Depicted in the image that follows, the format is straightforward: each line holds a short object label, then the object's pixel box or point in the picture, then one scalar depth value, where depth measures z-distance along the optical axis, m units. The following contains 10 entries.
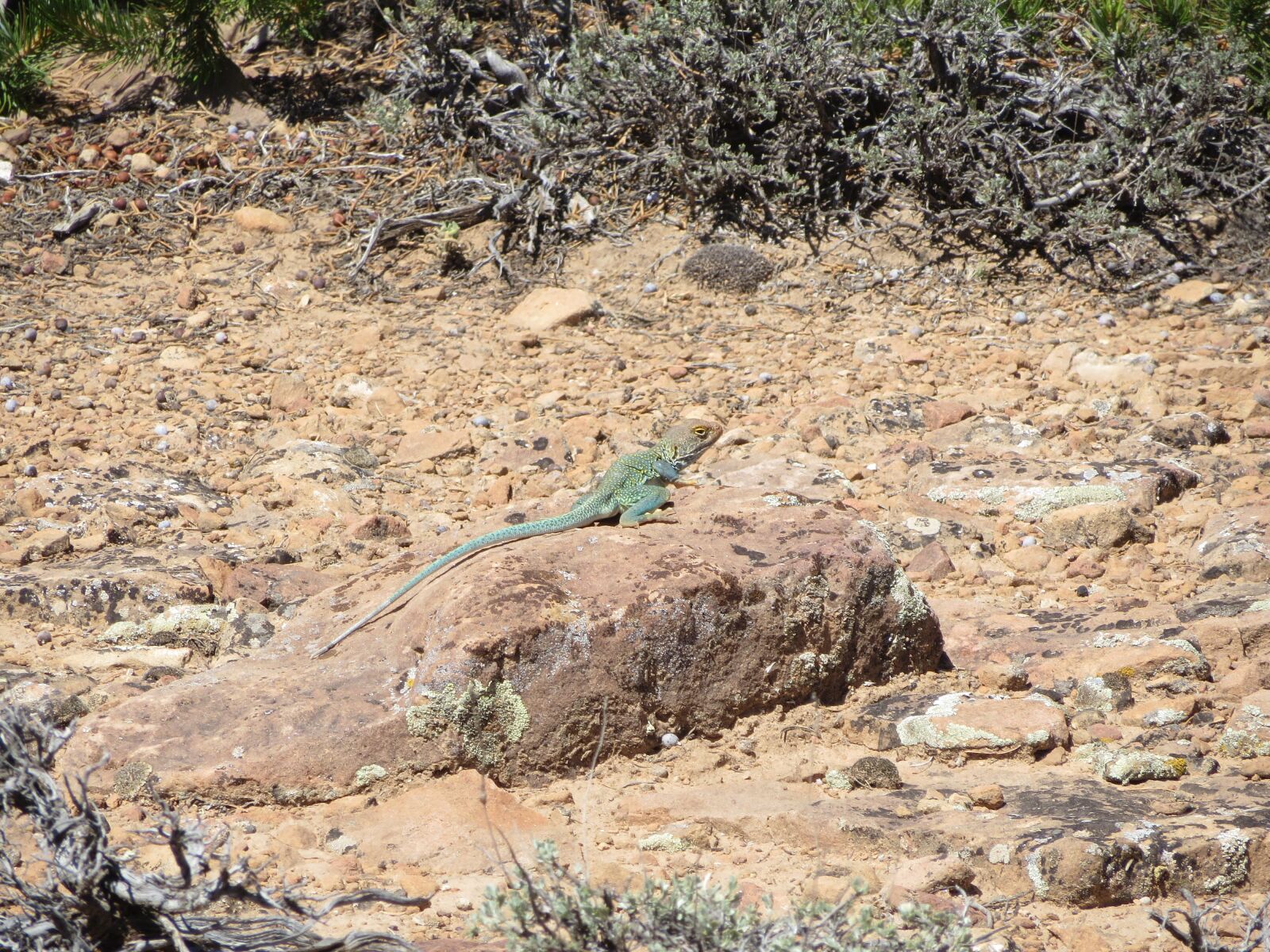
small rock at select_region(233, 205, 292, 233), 16.73
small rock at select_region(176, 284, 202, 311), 15.15
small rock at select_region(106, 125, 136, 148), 18.20
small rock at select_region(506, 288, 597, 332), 14.80
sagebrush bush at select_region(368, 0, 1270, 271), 15.66
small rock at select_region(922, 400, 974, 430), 12.38
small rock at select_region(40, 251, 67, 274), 15.93
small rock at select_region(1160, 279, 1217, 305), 14.63
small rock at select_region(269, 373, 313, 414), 13.34
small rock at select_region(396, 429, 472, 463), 12.37
